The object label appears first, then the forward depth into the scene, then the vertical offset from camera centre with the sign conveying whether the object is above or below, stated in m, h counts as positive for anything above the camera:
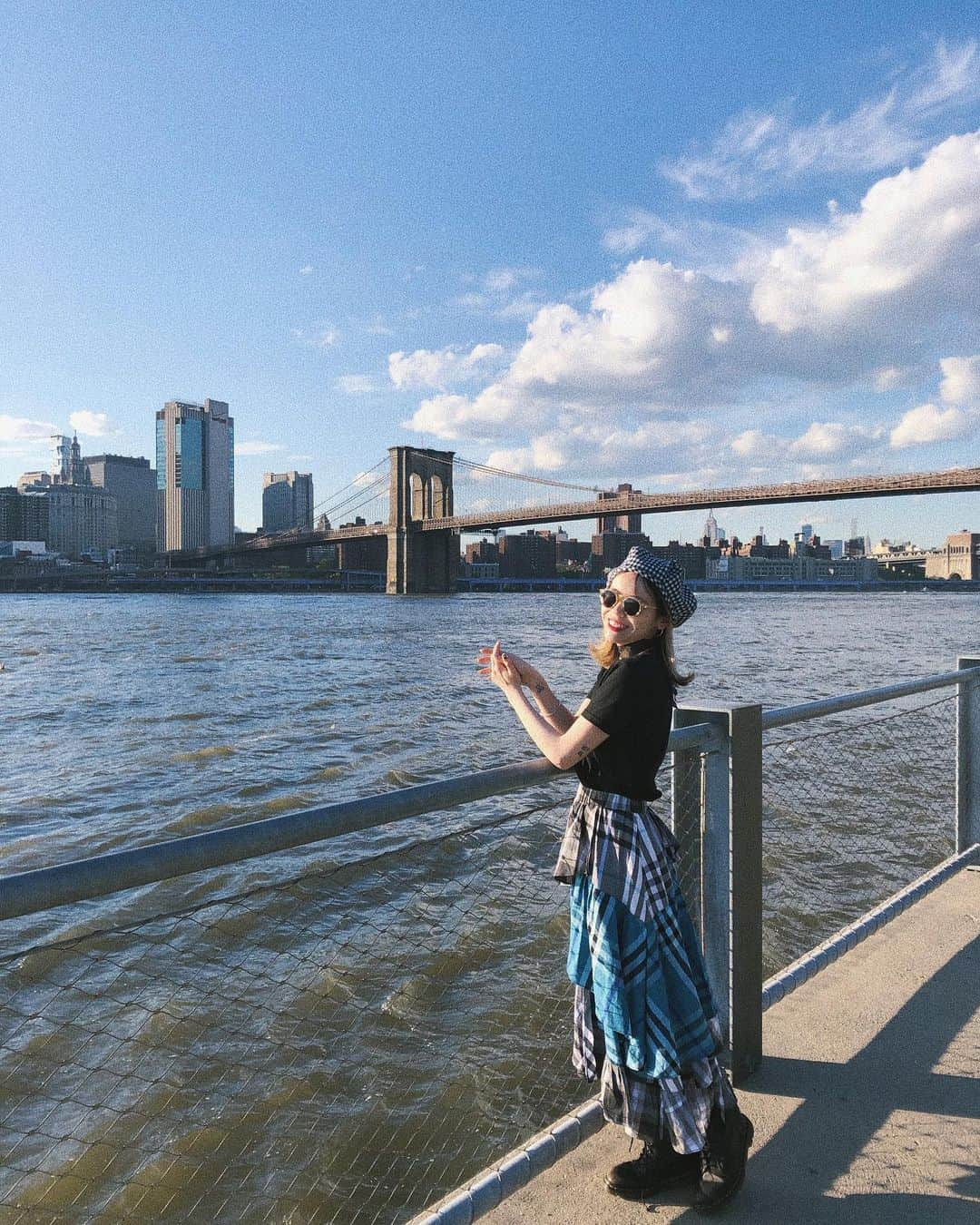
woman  1.77 -0.61
